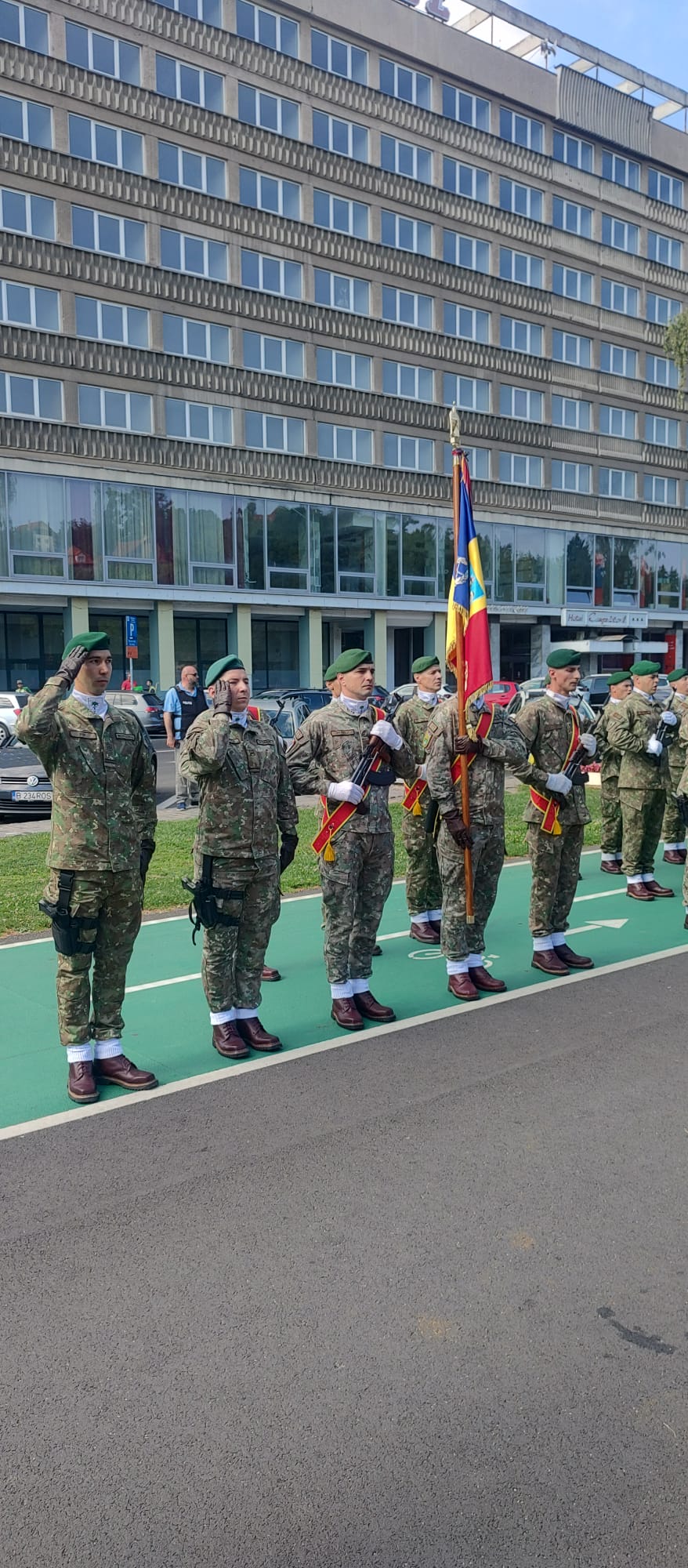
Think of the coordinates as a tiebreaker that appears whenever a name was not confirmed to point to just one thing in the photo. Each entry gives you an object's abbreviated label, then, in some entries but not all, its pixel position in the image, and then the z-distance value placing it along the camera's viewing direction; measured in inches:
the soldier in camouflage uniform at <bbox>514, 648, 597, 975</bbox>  318.0
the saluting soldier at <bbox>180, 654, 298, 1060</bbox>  253.8
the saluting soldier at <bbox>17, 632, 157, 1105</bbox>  228.2
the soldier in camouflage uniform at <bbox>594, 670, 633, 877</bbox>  473.1
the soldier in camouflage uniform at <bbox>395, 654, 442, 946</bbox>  365.1
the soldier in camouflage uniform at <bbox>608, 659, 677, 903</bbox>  434.6
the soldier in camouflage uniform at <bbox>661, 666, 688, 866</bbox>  492.7
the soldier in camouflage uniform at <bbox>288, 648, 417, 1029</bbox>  276.5
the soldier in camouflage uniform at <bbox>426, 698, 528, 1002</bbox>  301.0
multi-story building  1289.4
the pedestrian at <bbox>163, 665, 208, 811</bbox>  680.4
